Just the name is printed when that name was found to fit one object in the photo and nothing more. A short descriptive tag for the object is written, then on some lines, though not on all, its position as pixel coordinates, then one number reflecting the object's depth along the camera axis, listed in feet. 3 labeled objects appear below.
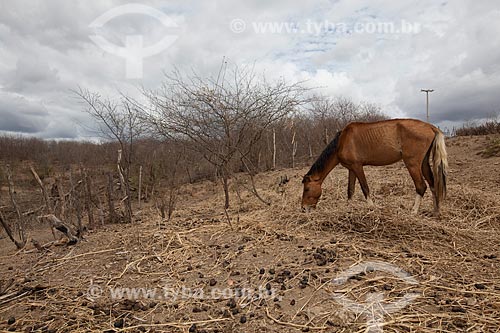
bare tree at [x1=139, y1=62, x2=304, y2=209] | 20.51
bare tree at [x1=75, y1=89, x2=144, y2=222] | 22.31
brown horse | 15.26
